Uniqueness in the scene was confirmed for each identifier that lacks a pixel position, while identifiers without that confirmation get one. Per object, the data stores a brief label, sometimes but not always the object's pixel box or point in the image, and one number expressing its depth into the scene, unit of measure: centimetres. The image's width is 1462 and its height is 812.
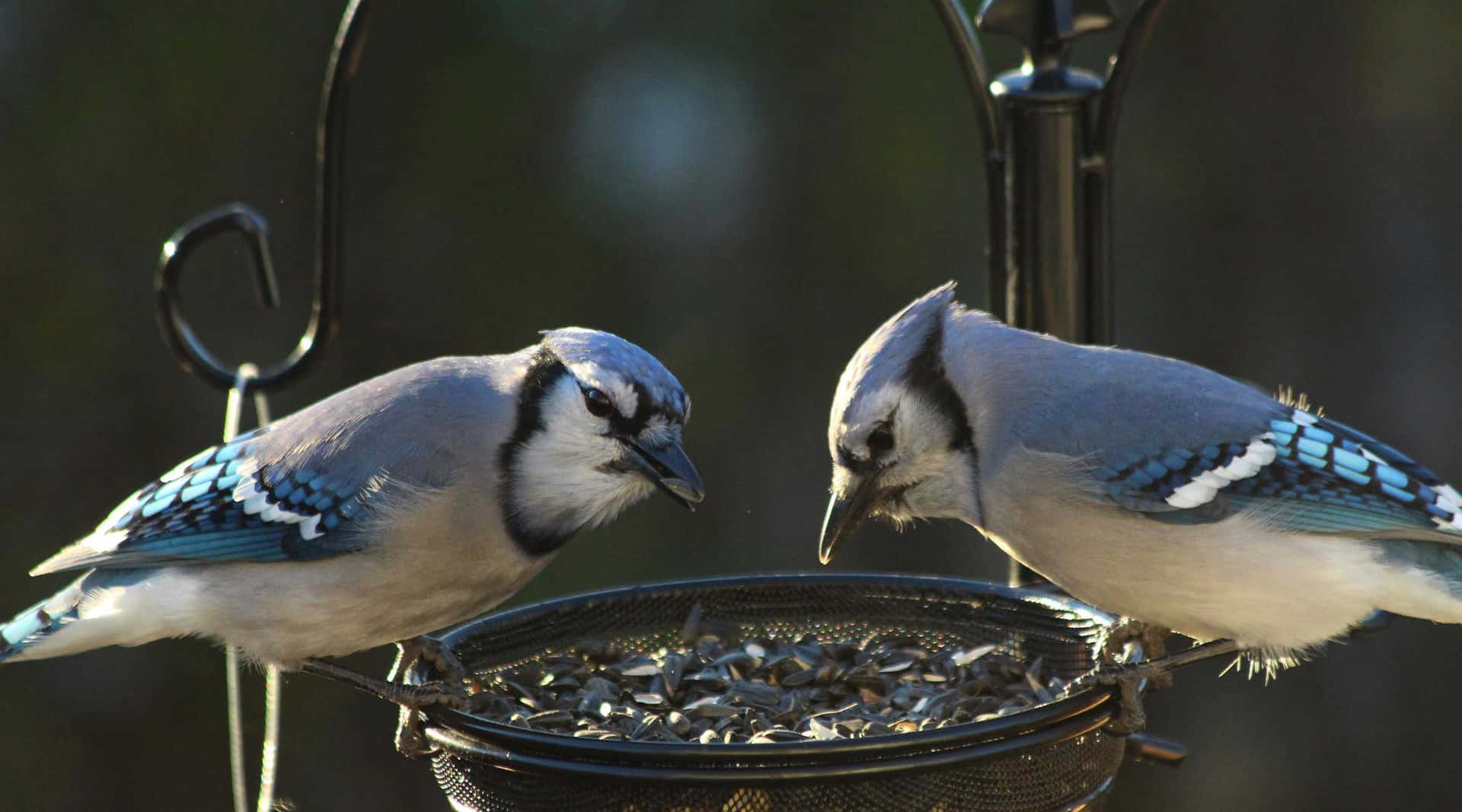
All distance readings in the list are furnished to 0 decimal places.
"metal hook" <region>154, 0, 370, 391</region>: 536
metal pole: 533
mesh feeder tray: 403
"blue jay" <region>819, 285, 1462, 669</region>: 530
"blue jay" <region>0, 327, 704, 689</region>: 540
